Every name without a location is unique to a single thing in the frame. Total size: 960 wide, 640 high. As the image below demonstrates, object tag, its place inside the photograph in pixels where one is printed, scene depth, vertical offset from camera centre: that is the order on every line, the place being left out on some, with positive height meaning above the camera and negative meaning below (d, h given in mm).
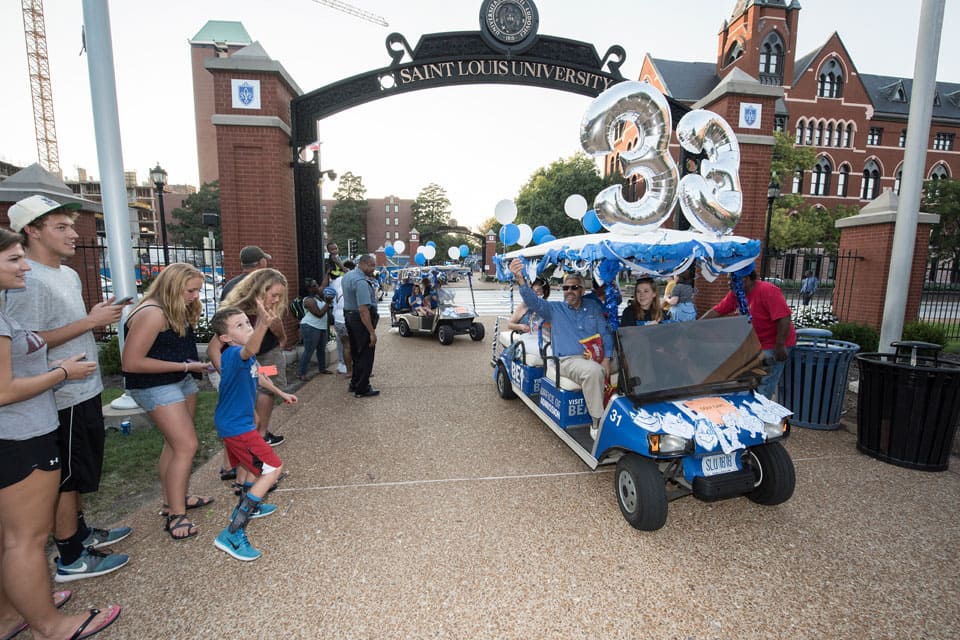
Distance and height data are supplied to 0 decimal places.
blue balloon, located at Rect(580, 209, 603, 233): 7398 +635
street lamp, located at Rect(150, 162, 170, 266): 15039 +2493
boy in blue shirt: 2922 -1076
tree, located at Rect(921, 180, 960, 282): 28156 +3236
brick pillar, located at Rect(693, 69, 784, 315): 8367 +2291
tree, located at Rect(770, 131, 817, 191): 25852 +6154
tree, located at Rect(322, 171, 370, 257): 73438 +7019
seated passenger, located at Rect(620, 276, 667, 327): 4668 -502
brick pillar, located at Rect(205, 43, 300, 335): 7590 +1712
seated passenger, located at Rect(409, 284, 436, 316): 11171 -1249
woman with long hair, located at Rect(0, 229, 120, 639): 1932 -944
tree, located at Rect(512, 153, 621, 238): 39125 +5720
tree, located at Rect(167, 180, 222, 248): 57219 +5009
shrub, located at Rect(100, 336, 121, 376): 7031 -1674
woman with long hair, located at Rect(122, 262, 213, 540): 2840 -735
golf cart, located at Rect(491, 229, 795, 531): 3148 -1095
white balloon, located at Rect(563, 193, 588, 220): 6883 +798
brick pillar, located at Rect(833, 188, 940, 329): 8188 +123
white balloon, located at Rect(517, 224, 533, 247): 7176 +375
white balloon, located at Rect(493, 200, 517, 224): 7316 +755
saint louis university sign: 8281 +3565
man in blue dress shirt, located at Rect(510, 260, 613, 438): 4043 -774
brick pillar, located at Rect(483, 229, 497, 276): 44762 +611
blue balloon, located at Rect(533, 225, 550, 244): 7488 +412
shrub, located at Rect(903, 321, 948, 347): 7555 -1168
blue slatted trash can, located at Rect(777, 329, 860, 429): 4996 -1369
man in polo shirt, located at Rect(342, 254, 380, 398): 6176 -911
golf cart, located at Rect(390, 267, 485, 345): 10867 -1483
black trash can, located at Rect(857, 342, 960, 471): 3984 -1327
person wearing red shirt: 4555 -599
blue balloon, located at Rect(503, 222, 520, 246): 6457 +336
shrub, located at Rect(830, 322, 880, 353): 7562 -1216
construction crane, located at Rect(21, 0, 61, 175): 86500 +31562
